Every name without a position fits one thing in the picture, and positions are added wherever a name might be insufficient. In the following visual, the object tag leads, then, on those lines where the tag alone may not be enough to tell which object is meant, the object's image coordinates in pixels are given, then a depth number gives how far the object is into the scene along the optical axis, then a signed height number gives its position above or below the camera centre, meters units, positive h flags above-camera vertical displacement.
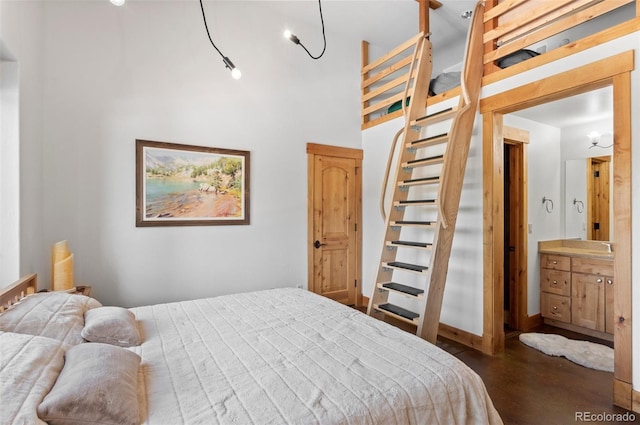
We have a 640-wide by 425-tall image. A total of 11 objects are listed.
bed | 1.04 -0.66
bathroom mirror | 3.91 +0.17
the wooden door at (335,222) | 4.01 -0.13
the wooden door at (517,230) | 3.57 -0.20
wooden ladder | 2.66 +0.22
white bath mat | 2.68 -1.22
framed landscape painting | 3.04 +0.26
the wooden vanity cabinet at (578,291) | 3.22 -0.83
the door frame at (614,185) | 2.07 +0.20
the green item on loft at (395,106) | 3.89 +1.25
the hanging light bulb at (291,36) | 2.52 +1.35
